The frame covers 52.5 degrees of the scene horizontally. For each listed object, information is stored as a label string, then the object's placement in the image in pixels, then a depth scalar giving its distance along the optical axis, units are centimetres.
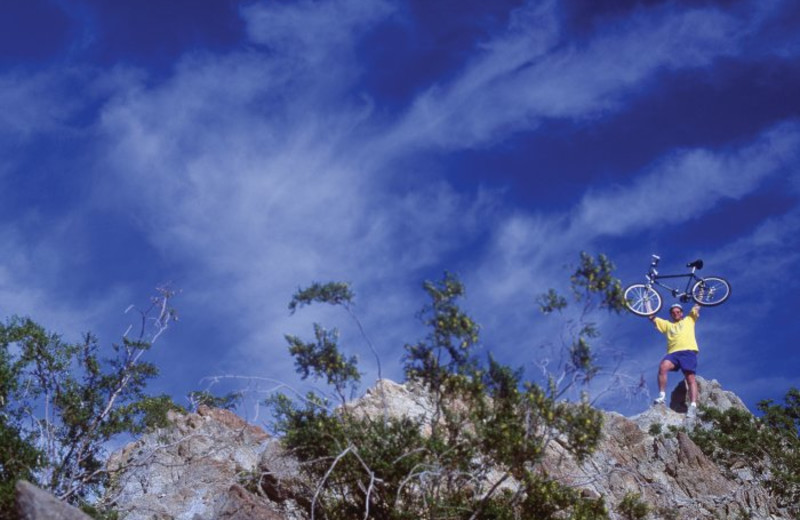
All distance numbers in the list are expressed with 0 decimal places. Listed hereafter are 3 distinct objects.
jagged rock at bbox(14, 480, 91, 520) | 1076
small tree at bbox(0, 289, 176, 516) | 1593
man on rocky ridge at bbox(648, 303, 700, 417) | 2775
